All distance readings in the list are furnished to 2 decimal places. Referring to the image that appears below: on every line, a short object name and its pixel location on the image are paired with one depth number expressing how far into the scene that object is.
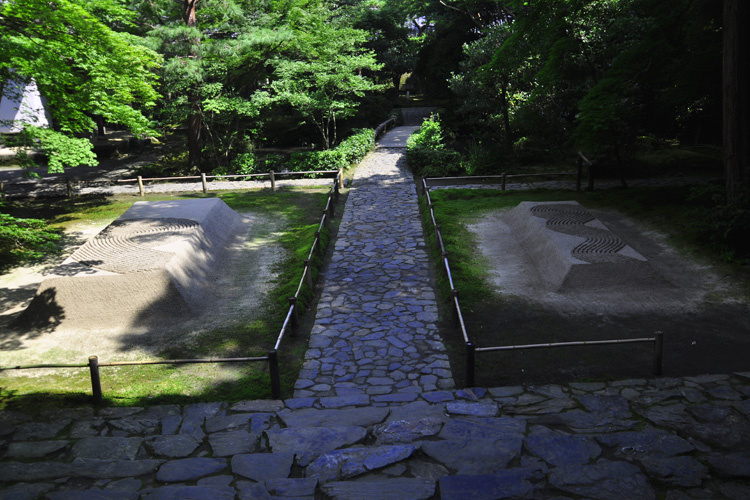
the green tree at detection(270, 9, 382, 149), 22.92
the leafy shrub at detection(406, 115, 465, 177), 21.11
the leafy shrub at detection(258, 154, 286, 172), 24.98
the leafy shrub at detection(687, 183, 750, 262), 11.66
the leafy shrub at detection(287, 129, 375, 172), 22.66
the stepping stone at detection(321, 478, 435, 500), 4.83
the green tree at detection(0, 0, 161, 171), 12.44
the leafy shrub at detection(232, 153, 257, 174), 25.11
